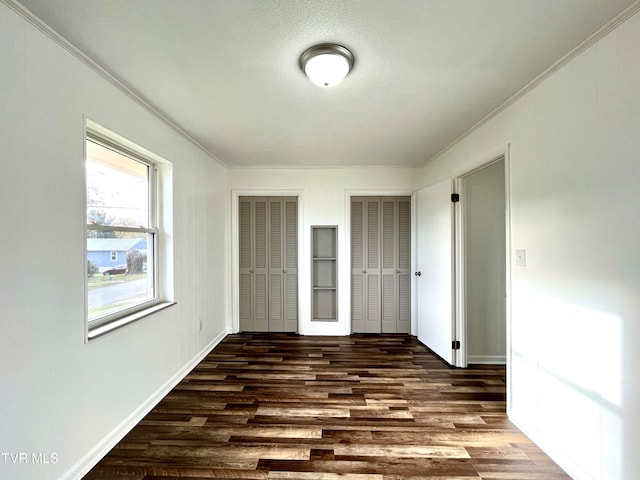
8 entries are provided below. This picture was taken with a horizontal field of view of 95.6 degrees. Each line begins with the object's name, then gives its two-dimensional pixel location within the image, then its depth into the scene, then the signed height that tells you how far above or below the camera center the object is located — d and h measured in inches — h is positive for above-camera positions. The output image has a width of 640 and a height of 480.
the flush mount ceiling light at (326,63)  62.4 +39.5
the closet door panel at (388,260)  169.0 -11.5
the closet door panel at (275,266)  170.6 -15.1
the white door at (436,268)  126.3 -13.5
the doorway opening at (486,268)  128.8 -12.5
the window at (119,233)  76.0 +2.2
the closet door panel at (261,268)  170.9 -16.2
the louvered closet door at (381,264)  168.9 -13.8
